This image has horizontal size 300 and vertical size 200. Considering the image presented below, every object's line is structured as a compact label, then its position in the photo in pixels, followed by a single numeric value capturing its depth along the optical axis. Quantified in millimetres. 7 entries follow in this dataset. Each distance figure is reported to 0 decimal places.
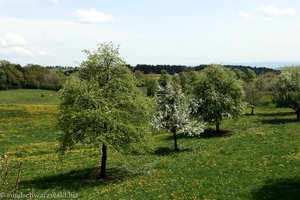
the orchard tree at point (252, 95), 73875
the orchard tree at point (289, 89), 54344
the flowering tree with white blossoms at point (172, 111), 37188
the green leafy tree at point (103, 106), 25766
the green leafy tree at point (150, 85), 134162
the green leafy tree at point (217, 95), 47125
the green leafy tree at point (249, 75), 142688
